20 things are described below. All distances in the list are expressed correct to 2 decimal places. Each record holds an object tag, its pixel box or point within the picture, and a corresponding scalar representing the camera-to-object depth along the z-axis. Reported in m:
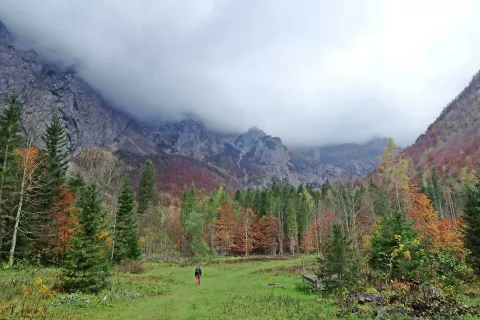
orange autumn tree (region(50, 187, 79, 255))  32.41
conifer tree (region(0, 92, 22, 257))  26.67
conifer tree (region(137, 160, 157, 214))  87.61
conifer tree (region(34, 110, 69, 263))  32.19
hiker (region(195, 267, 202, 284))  29.13
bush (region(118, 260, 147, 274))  35.48
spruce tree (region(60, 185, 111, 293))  19.64
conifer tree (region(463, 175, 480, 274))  23.33
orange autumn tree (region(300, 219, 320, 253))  72.47
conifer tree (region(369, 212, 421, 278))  19.89
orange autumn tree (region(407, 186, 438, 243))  31.72
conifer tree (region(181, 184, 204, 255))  59.62
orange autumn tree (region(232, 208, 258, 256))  74.56
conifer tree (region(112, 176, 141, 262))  40.94
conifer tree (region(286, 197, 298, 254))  76.12
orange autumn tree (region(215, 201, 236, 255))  73.50
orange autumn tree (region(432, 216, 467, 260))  27.82
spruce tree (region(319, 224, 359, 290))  19.70
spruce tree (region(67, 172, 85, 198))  42.06
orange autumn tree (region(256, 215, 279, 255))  76.94
